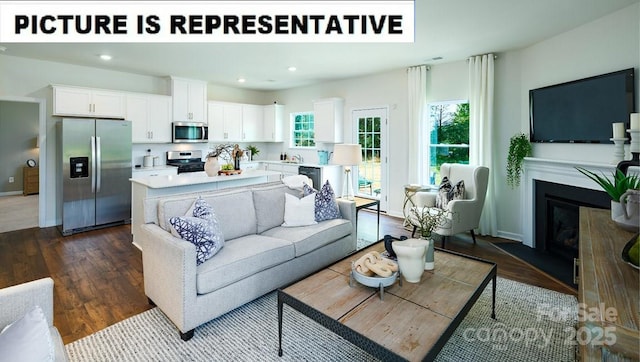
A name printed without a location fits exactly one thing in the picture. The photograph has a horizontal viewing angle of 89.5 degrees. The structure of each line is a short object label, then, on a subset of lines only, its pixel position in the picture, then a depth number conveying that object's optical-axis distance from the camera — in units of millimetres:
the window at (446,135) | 5051
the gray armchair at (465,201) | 3920
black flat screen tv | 2961
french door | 5965
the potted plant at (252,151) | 7305
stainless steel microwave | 6137
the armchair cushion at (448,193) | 4203
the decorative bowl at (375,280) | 1872
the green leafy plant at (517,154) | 4117
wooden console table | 771
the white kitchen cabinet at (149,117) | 5598
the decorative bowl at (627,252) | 1149
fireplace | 3379
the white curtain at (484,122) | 4516
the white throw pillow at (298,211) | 3330
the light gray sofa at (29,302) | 1284
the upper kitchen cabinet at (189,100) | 6121
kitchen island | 3703
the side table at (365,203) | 4092
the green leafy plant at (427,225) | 2203
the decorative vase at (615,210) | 1663
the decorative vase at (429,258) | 2201
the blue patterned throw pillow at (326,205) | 3451
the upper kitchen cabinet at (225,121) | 6828
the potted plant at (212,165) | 4230
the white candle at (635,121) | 2235
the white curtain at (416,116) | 5227
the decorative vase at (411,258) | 1928
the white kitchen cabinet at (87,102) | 4895
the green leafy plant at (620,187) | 1694
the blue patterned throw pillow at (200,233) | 2285
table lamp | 4560
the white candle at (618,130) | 2697
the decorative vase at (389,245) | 2305
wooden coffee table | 1449
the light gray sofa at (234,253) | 2164
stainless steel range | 6160
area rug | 2010
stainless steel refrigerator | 4785
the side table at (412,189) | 4636
